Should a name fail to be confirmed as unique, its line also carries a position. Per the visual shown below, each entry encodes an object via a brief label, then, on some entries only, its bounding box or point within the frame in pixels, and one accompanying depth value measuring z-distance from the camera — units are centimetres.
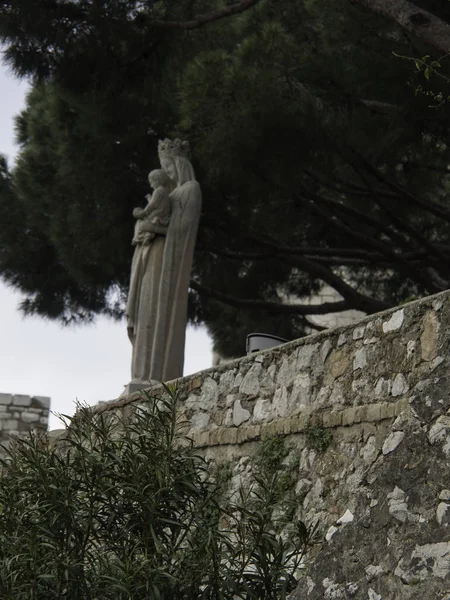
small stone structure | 2220
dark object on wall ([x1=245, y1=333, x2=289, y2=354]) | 1109
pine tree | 1441
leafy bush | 702
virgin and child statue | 1227
